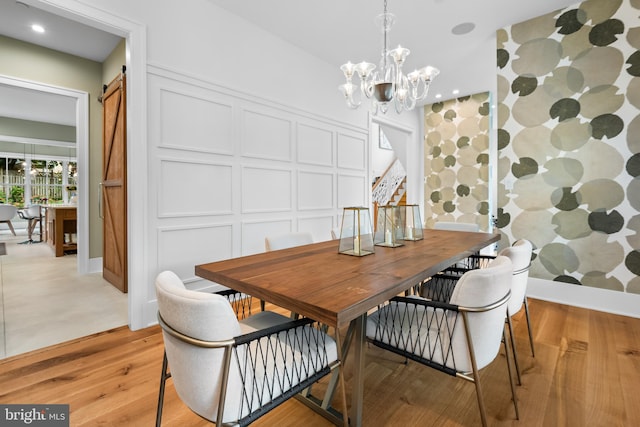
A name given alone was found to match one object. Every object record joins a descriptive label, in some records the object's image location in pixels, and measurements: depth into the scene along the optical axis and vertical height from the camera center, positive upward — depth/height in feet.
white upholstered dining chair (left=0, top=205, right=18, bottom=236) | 21.15 +0.03
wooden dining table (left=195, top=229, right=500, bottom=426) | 3.11 -0.89
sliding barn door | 10.30 +1.05
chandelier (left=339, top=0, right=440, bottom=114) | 7.20 +3.43
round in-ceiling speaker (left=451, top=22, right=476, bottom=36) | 10.36 +6.52
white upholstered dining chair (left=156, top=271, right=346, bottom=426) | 2.67 -1.51
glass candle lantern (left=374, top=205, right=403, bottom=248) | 6.27 -0.35
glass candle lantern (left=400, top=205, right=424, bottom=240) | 7.00 -0.32
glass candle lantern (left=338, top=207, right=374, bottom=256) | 5.22 -0.38
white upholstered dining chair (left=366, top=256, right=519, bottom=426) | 3.60 -1.61
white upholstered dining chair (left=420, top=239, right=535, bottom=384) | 5.04 -1.44
